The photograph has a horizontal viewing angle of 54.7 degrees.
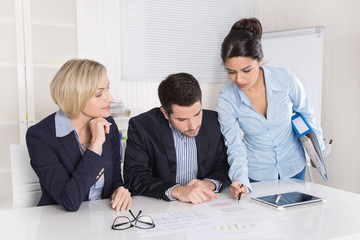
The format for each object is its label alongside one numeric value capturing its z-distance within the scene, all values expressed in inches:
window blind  145.3
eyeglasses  45.9
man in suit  64.8
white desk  43.5
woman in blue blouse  69.4
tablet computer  53.9
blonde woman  56.2
